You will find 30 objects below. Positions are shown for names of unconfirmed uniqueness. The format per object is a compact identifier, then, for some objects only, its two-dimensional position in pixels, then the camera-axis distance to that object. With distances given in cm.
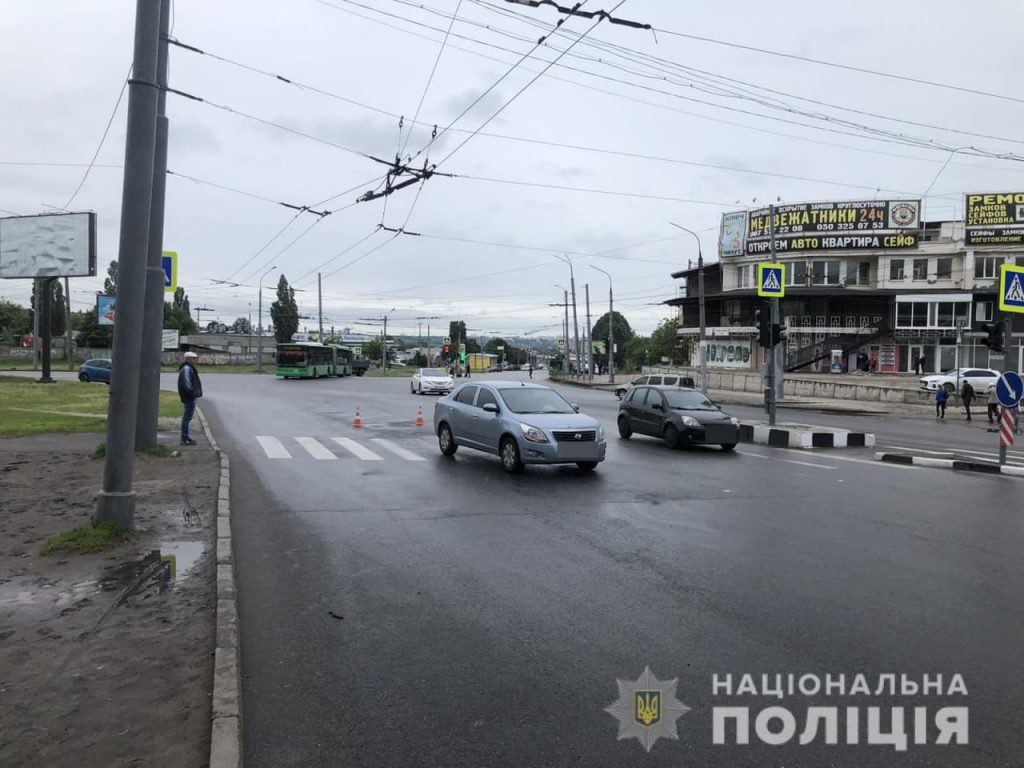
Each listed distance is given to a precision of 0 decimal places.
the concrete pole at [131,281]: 774
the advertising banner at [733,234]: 6388
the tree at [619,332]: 14973
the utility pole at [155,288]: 1289
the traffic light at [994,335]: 1717
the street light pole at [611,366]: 5885
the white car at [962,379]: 3791
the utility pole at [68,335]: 6019
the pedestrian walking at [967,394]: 3055
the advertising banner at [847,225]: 5900
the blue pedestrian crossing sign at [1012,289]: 1535
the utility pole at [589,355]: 6077
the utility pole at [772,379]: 2172
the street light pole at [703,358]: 3618
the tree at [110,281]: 9562
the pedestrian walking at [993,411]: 2842
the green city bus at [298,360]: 5853
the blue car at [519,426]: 1278
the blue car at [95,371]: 4678
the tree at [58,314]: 10623
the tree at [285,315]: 10938
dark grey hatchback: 1752
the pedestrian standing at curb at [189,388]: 1531
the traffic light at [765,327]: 2123
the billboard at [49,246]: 3516
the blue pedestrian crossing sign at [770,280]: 2184
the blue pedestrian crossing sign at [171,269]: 1456
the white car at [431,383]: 4241
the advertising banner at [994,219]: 5547
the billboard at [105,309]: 6130
